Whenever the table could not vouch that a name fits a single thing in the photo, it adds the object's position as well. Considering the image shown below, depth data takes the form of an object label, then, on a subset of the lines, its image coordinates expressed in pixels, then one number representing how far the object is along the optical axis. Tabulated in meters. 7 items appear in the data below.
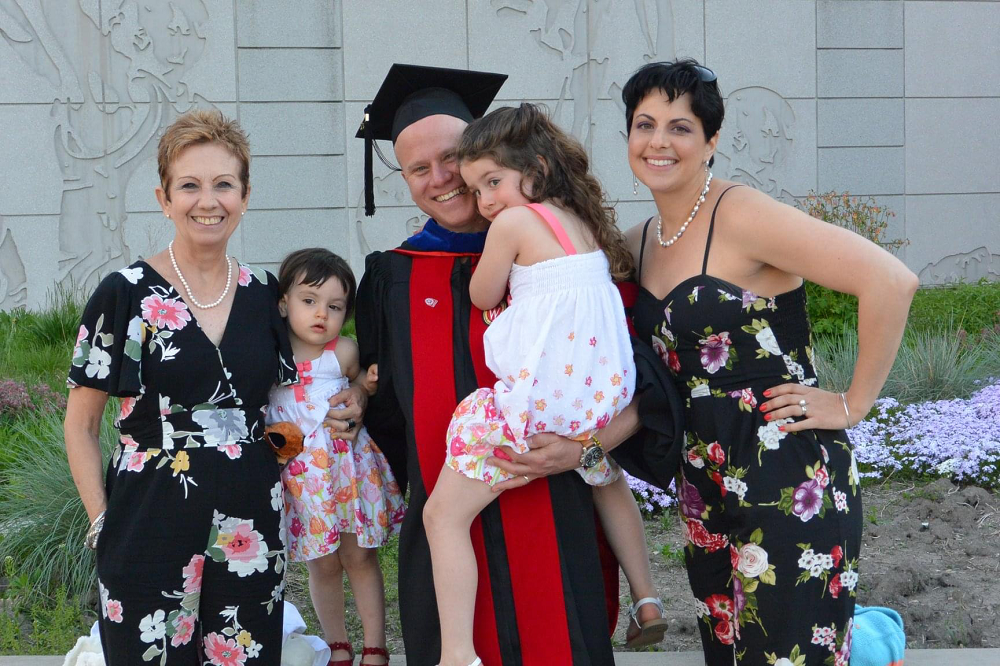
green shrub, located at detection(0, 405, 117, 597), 4.04
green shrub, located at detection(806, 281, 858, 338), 6.89
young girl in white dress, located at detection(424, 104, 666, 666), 2.40
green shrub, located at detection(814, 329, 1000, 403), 5.96
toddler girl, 2.72
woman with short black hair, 2.26
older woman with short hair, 2.37
